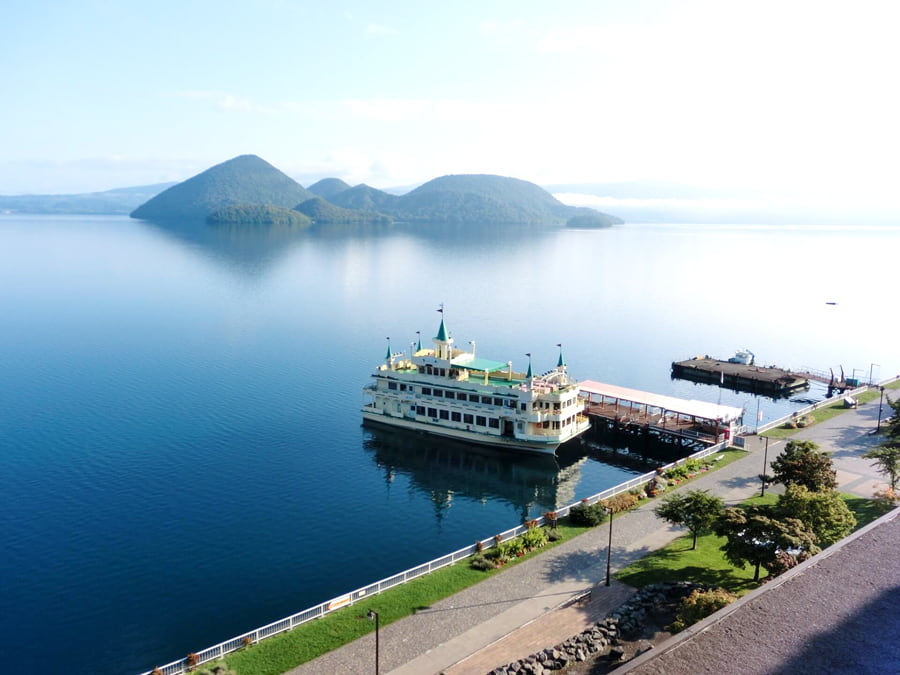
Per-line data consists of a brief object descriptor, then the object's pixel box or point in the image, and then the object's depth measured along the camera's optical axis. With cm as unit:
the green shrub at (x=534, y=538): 4319
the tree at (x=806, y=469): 4653
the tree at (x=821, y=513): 3828
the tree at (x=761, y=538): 3597
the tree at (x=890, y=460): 5019
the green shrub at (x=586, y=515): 4656
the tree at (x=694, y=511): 4178
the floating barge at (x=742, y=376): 9988
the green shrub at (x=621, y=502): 4874
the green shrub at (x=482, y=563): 4078
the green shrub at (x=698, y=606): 3203
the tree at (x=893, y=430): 6238
